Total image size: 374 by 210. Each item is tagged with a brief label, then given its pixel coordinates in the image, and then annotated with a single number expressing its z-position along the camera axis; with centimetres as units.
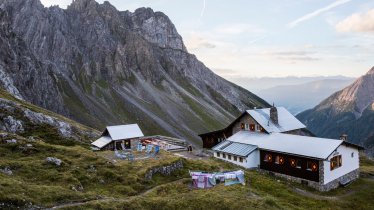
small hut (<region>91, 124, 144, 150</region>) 6506
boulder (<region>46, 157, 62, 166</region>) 3954
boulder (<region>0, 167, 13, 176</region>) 3359
